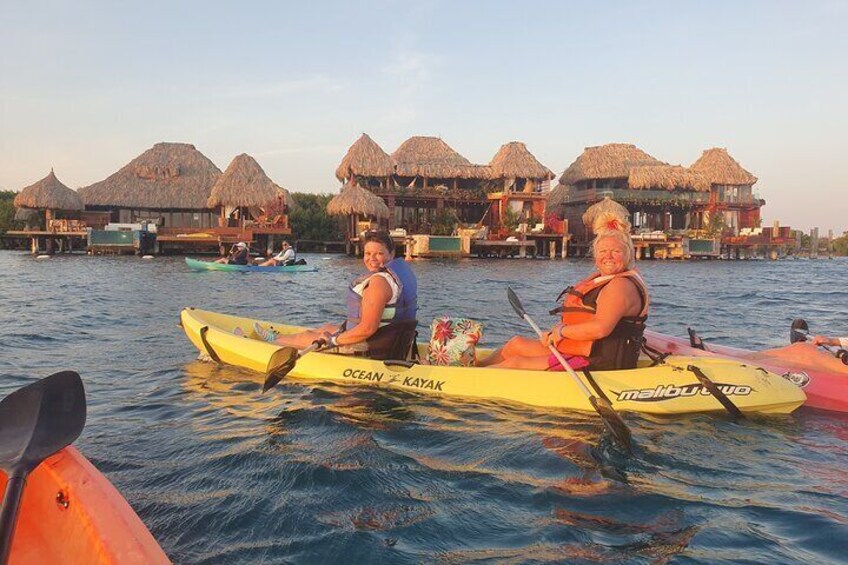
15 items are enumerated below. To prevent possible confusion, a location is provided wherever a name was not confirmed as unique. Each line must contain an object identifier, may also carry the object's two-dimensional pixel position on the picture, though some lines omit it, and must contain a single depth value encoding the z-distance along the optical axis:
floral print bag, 5.99
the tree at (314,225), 40.94
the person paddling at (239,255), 21.64
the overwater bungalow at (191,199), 32.16
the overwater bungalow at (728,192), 39.41
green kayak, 21.14
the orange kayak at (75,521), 2.06
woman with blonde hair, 4.96
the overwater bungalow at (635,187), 37.50
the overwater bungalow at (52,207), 32.44
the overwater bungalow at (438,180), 33.81
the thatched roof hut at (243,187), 32.31
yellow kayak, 5.21
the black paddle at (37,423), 2.27
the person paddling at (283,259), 21.45
